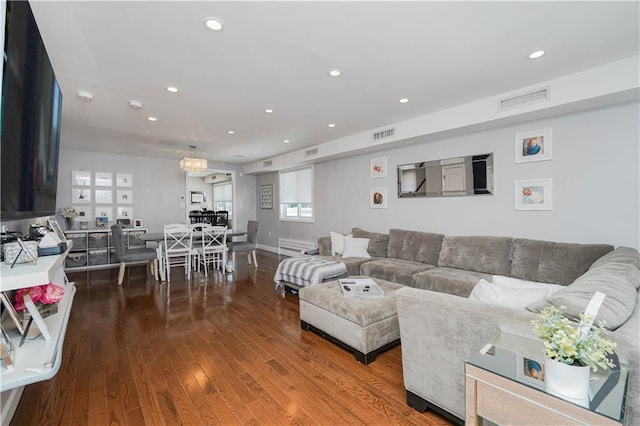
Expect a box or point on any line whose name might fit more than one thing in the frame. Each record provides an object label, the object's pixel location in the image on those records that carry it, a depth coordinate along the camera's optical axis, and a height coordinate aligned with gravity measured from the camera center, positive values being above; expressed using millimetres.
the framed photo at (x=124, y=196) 6559 +390
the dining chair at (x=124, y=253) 4553 -678
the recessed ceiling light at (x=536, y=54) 2362 +1337
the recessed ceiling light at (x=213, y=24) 1923 +1315
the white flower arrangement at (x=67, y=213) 5664 +0
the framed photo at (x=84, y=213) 6152 -3
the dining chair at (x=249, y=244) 5738 -663
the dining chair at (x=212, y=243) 5242 -620
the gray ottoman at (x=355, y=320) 2307 -958
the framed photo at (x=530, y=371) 1094 -657
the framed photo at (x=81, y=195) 6089 +388
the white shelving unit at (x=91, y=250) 5621 -772
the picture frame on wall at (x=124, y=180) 6553 +772
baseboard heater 6698 -862
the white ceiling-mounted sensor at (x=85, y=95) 3048 +1312
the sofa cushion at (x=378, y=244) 4695 -557
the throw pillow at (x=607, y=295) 1207 -412
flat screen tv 1175 +470
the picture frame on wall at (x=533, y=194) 3283 +192
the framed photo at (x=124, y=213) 6580 -8
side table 966 -685
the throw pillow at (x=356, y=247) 4637 -598
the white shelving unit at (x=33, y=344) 987 -560
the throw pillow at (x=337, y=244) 4936 -576
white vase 974 -610
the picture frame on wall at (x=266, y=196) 8008 +447
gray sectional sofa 1225 -579
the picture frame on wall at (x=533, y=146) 3273 +775
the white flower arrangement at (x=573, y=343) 947 -464
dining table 4863 -609
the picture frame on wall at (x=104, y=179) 6344 +778
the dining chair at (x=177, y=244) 4859 -577
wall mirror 3789 +502
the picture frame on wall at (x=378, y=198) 5027 +245
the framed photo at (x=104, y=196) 6344 +381
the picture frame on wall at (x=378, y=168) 5027 +797
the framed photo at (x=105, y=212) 6375 +17
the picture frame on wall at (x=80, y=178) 6070 +762
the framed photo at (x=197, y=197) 10598 +583
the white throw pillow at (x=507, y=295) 1599 -497
